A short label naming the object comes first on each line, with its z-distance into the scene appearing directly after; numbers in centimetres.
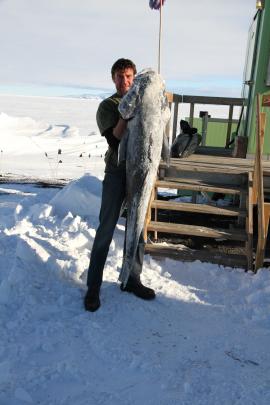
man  337
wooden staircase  493
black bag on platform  721
